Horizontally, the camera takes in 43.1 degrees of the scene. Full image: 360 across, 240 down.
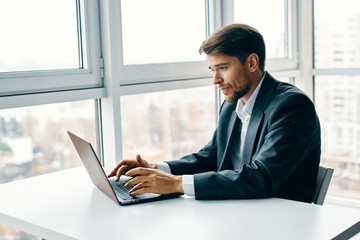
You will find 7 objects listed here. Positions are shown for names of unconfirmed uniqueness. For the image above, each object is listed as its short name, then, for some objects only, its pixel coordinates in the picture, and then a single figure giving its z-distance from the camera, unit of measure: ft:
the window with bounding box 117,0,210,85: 7.70
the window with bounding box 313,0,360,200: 11.22
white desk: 4.09
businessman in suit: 5.14
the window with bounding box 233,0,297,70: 10.61
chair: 5.63
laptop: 4.98
